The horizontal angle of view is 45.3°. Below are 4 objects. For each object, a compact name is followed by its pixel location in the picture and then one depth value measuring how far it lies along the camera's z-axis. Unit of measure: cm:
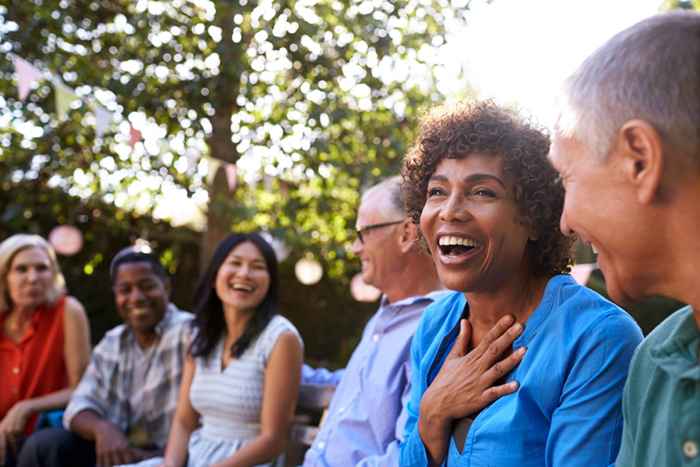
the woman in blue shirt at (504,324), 176
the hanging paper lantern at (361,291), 684
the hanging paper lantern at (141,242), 818
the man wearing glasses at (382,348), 272
